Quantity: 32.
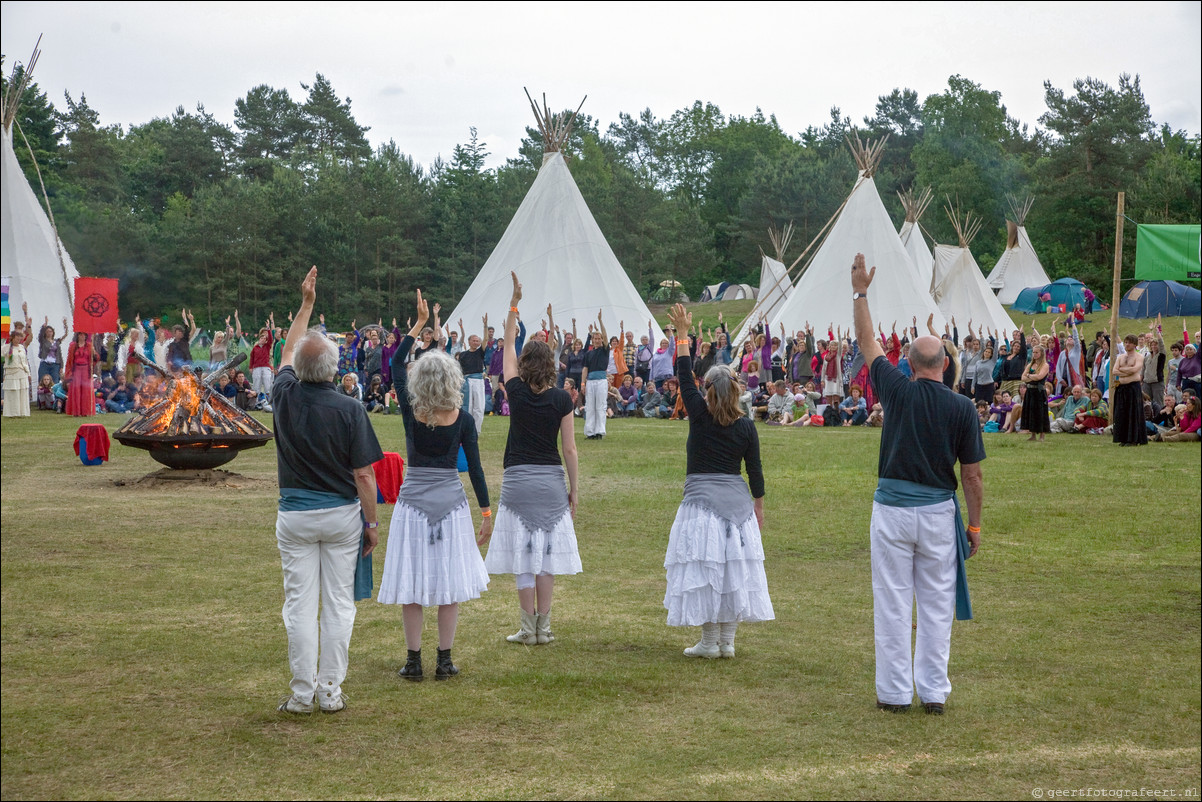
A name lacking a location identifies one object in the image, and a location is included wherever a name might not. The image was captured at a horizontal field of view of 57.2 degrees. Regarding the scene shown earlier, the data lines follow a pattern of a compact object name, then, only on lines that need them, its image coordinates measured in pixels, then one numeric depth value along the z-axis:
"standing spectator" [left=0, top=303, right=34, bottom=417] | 19.83
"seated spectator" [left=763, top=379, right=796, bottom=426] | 20.70
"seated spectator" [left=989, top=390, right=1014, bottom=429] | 18.19
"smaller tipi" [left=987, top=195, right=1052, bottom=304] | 46.31
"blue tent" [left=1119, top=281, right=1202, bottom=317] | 36.34
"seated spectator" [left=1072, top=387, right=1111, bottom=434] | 17.09
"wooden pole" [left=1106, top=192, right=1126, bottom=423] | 16.24
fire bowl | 11.52
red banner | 21.84
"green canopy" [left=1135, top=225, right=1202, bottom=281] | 16.16
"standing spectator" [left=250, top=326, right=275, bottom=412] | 23.70
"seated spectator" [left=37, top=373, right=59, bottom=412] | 22.02
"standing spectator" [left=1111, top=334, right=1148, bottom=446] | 14.88
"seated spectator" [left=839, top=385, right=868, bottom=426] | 20.11
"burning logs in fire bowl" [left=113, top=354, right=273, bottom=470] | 11.52
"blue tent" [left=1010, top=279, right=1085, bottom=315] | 41.53
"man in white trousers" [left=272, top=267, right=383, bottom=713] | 4.79
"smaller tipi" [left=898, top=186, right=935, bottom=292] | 37.22
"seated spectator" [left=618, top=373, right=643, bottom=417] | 22.67
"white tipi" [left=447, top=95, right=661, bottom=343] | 27.94
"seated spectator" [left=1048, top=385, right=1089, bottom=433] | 17.33
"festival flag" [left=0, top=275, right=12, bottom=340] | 23.04
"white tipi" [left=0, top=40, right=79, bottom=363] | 24.61
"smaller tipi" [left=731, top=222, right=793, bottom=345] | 29.73
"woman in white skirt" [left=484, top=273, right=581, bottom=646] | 5.90
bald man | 4.92
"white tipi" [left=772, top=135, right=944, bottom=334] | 27.60
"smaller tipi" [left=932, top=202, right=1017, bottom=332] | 33.91
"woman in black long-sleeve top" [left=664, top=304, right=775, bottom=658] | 5.72
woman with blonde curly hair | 5.26
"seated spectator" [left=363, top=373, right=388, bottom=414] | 23.30
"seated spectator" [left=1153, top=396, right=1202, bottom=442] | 15.73
